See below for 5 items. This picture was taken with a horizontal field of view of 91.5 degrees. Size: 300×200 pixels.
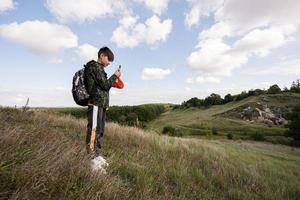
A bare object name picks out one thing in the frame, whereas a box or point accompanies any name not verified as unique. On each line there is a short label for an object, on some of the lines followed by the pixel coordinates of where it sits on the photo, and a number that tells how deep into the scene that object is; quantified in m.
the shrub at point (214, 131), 34.98
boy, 2.87
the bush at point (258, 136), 30.86
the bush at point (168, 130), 30.04
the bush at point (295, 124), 28.60
